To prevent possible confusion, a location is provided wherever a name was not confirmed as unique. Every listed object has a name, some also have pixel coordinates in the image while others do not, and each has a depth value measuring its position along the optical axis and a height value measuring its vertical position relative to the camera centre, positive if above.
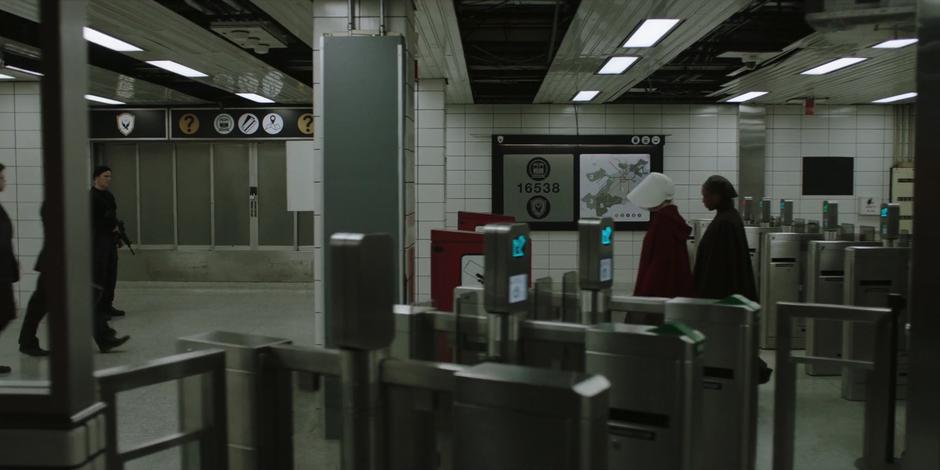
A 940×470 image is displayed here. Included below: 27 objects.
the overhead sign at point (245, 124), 10.10 +1.09
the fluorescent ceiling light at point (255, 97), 9.30 +1.36
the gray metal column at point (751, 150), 10.47 +0.79
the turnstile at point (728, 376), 2.89 -0.68
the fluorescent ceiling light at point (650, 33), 5.54 +1.35
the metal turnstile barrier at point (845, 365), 3.04 -0.67
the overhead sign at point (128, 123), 10.09 +1.09
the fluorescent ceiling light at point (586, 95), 9.34 +1.42
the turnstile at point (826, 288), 6.01 -0.67
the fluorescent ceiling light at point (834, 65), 7.07 +1.41
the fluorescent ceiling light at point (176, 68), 7.19 +1.36
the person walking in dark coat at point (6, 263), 4.63 -0.39
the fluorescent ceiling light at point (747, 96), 9.50 +1.45
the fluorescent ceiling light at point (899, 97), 9.58 +1.45
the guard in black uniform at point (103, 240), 6.25 -0.32
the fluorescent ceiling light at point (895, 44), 6.14 +1.37
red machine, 4.80 -0.37
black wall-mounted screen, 10.62 +0.43
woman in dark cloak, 4.33 -0.31
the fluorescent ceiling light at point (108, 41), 5.80 +1.32
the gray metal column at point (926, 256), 1.82 -0.12
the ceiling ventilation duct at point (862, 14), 4.26 +1.16
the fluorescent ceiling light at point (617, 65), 7.02 +1.38
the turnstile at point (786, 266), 6.75 -0.55
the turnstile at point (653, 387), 2.26 -0.56
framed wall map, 10.47 +0.42
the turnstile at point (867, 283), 5.21 -0.54
